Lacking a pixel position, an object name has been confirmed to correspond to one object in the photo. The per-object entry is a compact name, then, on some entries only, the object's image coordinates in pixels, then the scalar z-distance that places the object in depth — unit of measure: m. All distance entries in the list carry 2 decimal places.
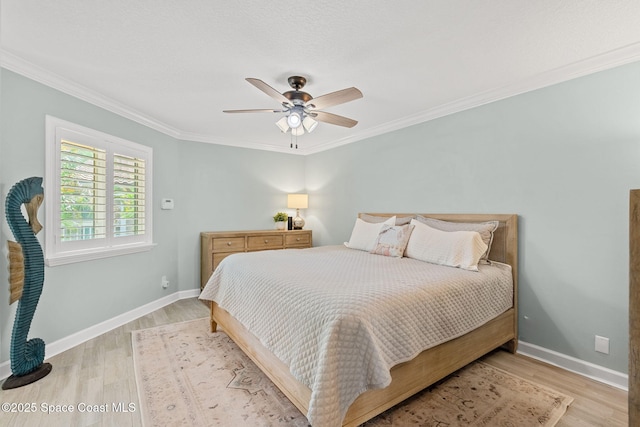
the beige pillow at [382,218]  3.33
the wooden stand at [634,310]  1.13
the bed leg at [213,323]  2.94
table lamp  5.07
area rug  1.73
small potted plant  5.00
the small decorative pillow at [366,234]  3.36
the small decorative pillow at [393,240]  2.94
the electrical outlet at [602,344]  2.12
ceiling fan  2.13
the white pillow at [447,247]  2.42
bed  1.43
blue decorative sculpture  2.03
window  2.46
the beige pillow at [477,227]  2.60
